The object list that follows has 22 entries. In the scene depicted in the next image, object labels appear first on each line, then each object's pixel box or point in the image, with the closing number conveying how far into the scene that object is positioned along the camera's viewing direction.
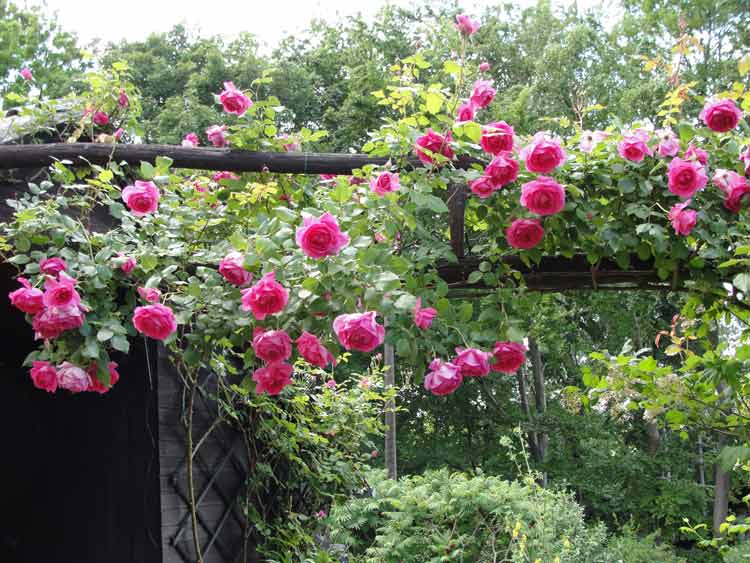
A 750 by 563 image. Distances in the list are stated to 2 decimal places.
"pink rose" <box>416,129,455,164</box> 2.12
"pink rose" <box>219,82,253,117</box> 2.32
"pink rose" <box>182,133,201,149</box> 2.56
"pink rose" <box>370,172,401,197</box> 2.05
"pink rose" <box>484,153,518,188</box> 2.06
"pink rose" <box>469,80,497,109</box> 2.13
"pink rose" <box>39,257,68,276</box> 2.04
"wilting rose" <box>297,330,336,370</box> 1.87
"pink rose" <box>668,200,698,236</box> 2.09
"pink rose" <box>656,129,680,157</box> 2.20
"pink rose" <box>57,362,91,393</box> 2.00
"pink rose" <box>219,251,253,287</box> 1.90
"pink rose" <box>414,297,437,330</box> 1.86
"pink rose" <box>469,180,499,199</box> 2.10
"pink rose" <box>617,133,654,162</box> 2.16
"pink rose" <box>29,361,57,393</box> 2.03
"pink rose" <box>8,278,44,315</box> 1.93
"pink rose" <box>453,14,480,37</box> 2.12
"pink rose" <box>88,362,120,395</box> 2.06
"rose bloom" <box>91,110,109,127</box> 2.69
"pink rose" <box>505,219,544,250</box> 2.09
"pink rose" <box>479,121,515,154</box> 2.04
